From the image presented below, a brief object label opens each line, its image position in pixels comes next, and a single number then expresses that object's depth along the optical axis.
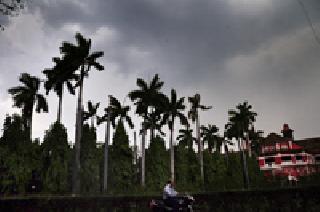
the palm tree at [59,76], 39.88
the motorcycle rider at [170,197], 14.58
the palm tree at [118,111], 54.56
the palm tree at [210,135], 82.56
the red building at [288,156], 75.69
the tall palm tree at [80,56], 39.09
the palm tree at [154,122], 55.62
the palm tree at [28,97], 49.38
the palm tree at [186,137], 73.75
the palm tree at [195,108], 62.62
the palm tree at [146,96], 53.38
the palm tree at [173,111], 57.44
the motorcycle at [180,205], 14.52
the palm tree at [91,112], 60.25
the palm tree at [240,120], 77.46
